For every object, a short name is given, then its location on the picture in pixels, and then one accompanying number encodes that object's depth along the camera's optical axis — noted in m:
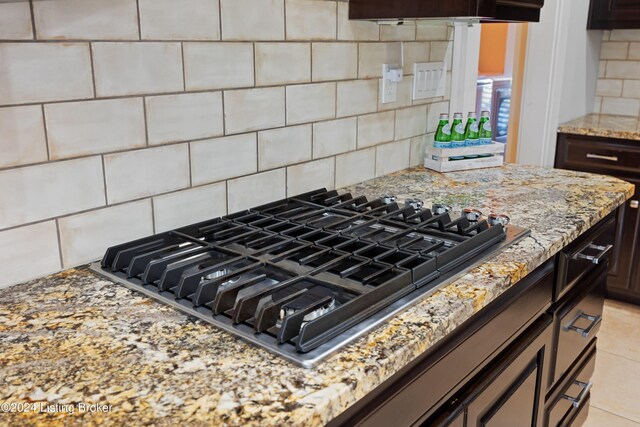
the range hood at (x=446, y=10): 1.50
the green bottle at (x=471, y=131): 2.13
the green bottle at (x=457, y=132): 2.08
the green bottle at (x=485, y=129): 2.12
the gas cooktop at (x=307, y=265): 0.89
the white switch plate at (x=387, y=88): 1.91
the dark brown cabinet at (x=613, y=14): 3.09
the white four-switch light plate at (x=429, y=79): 2.05
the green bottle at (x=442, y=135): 2.07
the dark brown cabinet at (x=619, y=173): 2.88
